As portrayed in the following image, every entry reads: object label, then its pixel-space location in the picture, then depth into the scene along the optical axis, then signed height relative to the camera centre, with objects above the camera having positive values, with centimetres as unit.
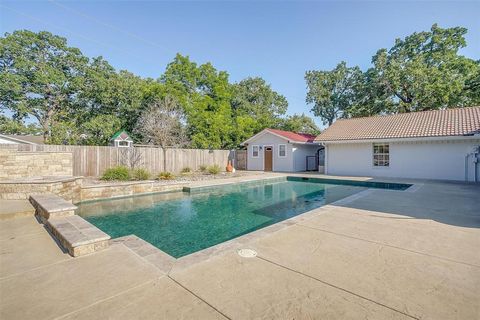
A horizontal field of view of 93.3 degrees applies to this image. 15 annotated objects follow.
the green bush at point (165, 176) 1239 -91
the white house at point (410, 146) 1138 +69
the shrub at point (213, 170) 1591 -77
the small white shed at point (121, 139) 2041 +191
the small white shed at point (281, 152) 1816 +60
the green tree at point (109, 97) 2111 +595
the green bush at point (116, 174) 1070 -67
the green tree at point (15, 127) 1903 +291
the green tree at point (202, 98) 2105 +627
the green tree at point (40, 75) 1891 +752
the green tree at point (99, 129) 1989 +276
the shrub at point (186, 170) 1606 -76
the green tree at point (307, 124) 3340 +515
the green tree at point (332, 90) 2484 +788
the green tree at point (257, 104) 2498 +759
